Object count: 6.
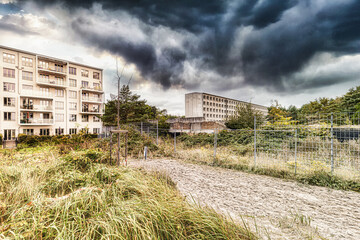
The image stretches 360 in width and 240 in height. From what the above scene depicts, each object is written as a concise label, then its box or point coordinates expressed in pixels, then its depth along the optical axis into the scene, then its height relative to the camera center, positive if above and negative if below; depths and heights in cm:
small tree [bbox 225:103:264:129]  1460 +29
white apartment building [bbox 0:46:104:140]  2394 +426
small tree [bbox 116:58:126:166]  1292 +356
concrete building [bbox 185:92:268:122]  5688 +597
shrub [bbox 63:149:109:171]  447 -108
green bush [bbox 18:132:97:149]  2021 -235
